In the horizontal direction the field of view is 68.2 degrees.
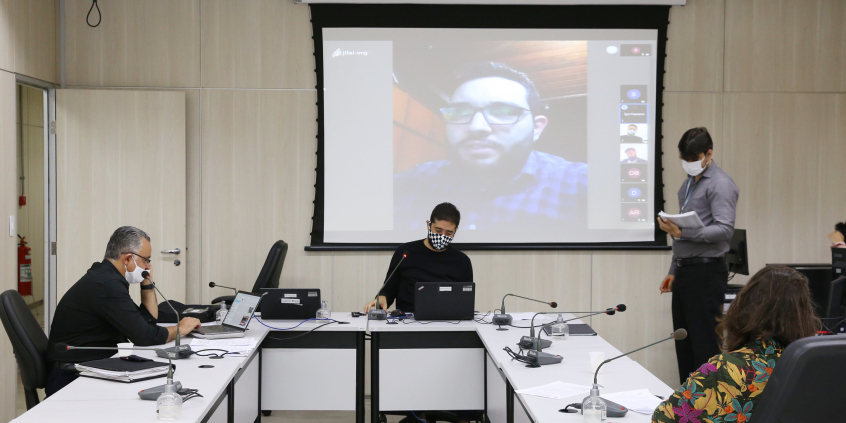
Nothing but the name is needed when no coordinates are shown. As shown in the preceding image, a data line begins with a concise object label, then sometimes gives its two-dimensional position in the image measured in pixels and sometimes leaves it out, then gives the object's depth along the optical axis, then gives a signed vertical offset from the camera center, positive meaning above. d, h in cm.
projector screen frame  457 +129
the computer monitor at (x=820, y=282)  441 -60
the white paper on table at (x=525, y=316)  346 -69
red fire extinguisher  587 -74
